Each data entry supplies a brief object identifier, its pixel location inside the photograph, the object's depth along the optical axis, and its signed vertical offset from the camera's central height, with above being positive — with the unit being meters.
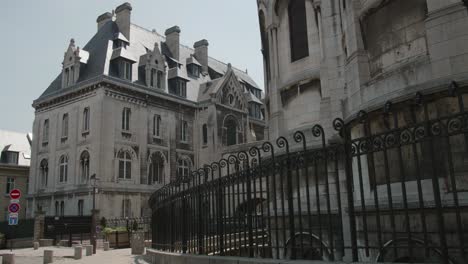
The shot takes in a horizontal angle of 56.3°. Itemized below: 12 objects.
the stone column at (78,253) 20.10 -1.30
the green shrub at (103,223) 32.56 +0.02
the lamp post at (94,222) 23.73 +0.11
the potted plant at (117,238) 27.84 -0.94
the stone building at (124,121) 35.34 +8.99
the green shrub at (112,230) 28.06 -0.46
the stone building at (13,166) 46.28 +6.38
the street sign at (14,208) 18.45 +0.77
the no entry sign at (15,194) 18.23 +1.33
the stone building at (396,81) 6.66 +2.58
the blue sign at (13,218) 18.36 +0.36
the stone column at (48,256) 18.20 -1.26
